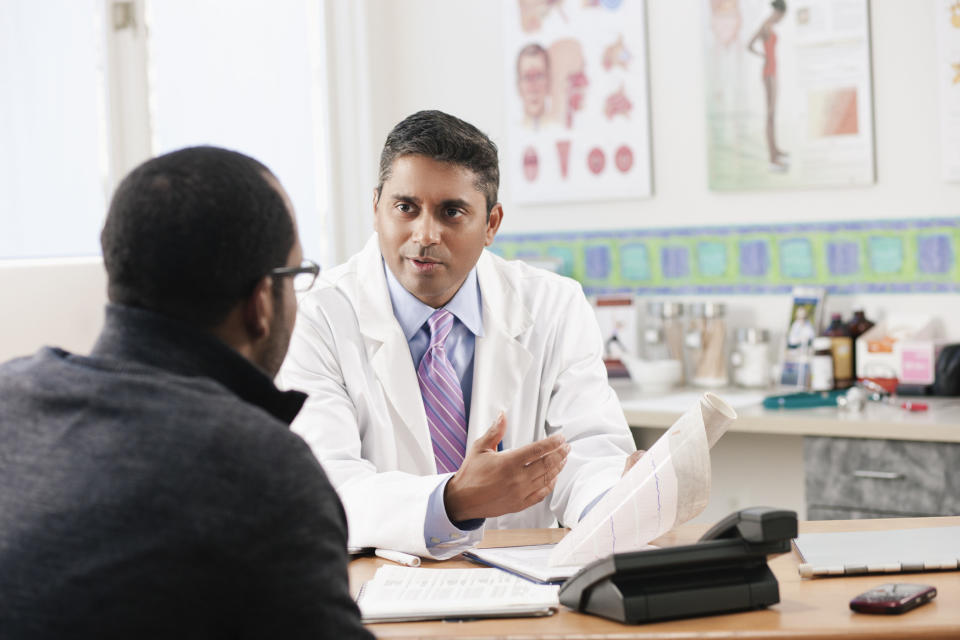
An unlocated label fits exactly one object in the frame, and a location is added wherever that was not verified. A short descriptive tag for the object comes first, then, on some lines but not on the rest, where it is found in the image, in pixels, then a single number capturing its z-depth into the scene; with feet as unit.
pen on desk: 5.32
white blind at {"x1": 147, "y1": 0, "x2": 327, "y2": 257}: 10.97
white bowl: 11.17
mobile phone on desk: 4.16
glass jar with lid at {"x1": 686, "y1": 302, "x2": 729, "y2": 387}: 11.43
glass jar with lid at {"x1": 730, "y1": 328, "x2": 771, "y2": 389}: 11.22
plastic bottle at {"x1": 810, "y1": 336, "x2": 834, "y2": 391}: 10.51
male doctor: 6.82
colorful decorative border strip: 10.78
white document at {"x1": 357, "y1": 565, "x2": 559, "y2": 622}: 4.36
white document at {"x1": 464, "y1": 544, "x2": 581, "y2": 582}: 4.85
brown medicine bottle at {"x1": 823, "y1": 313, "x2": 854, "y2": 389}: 10.62
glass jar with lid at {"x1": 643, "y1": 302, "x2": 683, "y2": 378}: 11.83
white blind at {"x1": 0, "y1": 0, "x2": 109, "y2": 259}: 9.48
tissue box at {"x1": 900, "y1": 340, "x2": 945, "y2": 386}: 10.05
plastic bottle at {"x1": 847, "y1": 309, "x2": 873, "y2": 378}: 10.75
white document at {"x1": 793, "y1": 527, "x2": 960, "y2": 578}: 4.72
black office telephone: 4.20
